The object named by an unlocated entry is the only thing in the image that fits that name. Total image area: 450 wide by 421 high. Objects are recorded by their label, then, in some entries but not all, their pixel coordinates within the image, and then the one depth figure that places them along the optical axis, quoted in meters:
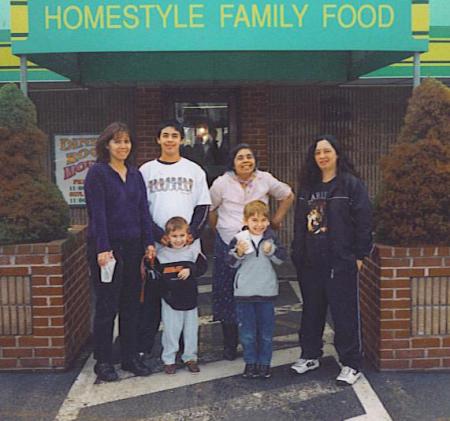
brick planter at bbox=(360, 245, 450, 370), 4.50
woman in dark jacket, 4.27
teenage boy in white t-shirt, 4.54
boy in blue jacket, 4.36
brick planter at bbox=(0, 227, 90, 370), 4.53
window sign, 8.80
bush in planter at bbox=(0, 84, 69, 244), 4.58
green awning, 4.82
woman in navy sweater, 4.28
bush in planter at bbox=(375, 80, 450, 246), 4.48
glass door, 8.87
